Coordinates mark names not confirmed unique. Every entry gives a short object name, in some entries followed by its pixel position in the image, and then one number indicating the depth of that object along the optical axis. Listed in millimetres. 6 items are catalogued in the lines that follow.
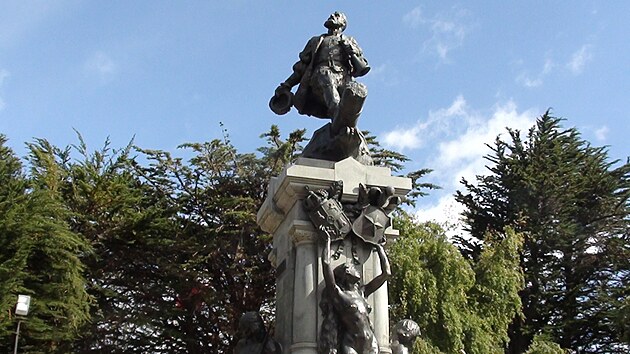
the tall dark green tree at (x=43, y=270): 19016
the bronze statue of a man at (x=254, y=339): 6012
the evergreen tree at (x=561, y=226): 26219
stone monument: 5723
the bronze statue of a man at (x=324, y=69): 7199
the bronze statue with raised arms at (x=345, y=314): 5621
